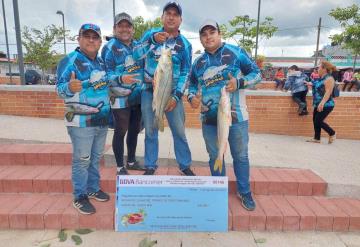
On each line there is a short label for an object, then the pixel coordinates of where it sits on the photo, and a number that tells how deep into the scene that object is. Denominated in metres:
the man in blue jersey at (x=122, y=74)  3.17
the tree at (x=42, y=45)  16.22
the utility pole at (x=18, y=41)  6.15
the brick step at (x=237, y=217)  3.04
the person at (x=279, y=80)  15.22
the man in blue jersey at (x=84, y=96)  2.75
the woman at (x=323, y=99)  5.54
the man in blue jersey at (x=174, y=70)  3.06
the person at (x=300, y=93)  6.07
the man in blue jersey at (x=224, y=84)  2.89
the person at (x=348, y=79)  14.40
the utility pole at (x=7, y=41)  17.42
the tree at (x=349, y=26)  11.65
